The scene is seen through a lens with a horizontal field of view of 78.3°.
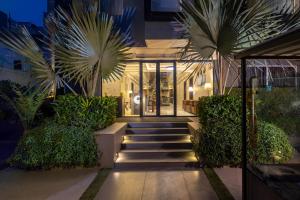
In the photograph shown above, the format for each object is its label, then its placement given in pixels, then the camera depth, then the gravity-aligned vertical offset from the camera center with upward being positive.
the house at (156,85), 7.82 +0.76
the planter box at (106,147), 4.44 -1.09
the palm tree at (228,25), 3.87 +1.66
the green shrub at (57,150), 4.25 -1.11
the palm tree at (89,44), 4.46 +1.44
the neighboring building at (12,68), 10.98 +2.11
